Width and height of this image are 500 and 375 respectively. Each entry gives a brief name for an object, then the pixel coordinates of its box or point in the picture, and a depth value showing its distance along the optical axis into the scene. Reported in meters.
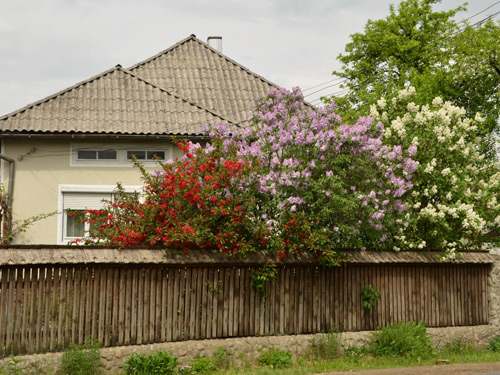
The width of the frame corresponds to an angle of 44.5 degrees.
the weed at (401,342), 12.36
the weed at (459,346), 13.25
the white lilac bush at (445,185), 13.52
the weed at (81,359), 9.71
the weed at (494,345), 13.74
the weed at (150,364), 10.12
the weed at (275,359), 11.30
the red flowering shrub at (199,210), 10.79
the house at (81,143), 17.52
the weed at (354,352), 12.15
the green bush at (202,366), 10.61
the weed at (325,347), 11.83
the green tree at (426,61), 26.39
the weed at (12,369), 9.41
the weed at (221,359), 10.91
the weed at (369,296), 12.75
